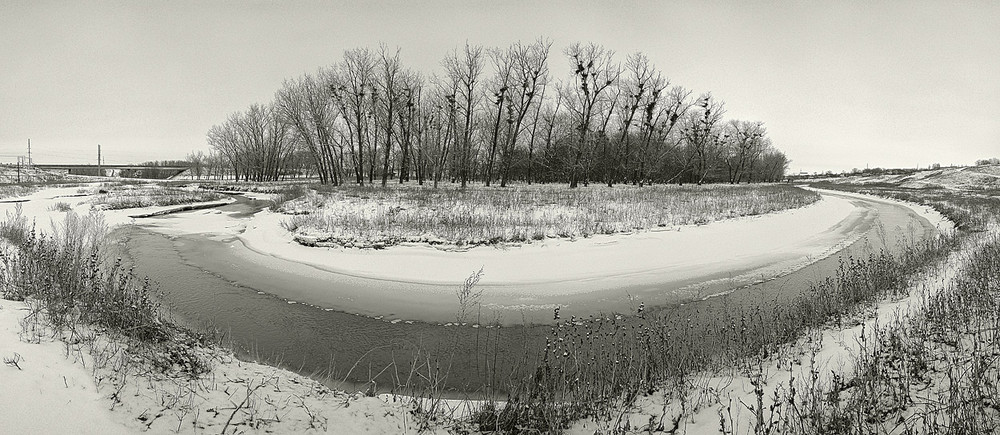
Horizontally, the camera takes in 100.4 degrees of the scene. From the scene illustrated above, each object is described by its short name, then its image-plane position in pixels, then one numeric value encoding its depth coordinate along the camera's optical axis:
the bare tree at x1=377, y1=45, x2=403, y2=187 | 41.06
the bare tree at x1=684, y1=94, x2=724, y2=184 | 55.51
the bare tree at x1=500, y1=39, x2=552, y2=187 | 38.94
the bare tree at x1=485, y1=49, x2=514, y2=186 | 39.46
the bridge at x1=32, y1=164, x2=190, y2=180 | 116.18
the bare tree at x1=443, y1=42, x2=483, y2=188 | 40.78
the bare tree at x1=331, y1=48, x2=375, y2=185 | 41.97
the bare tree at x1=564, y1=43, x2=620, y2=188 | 38.72
